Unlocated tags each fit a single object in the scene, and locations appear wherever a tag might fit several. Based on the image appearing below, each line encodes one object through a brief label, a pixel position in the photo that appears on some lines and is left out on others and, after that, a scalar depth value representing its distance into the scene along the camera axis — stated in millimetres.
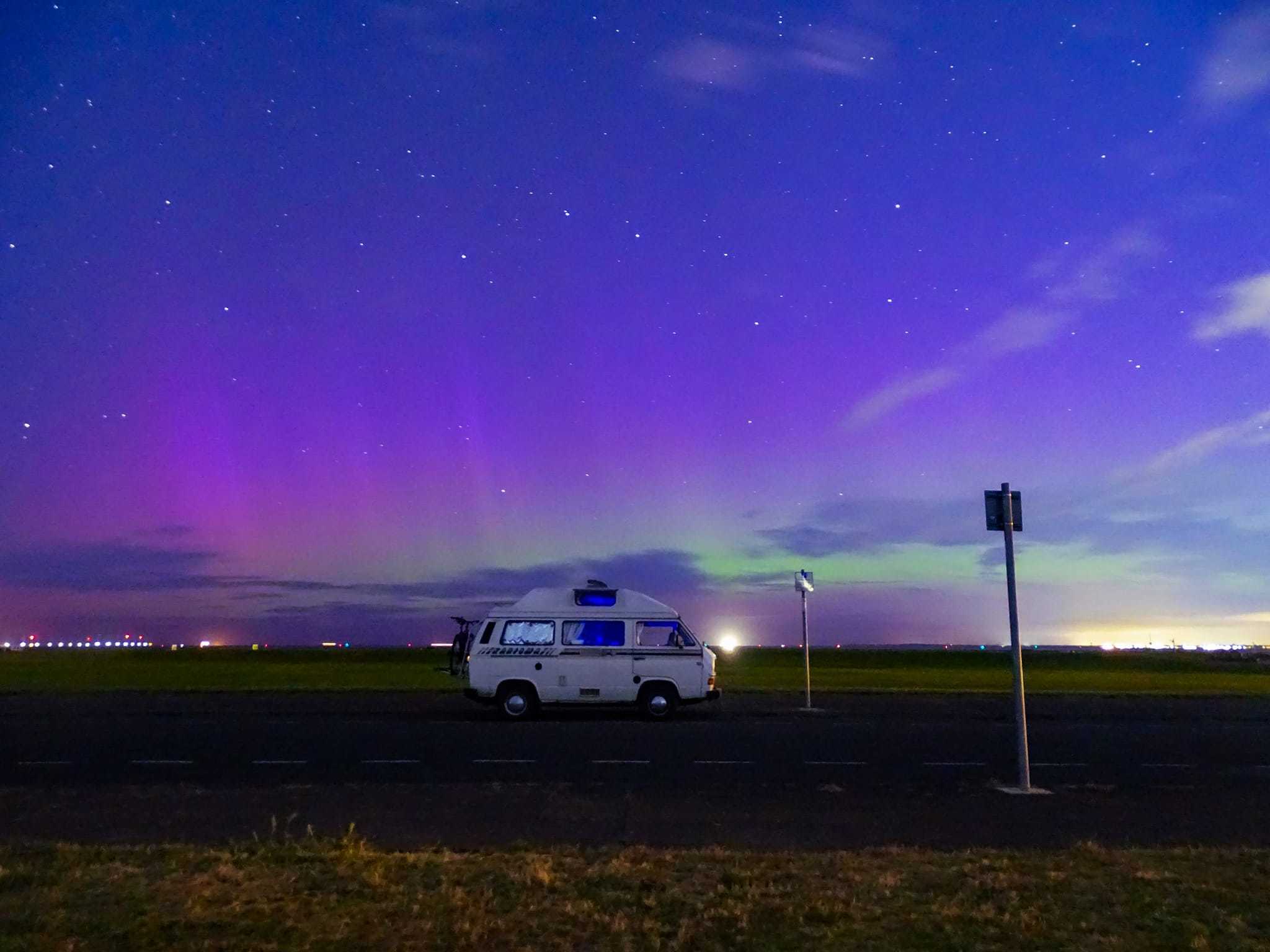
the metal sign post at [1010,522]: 11391
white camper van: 19562
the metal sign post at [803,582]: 21094
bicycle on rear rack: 21109
